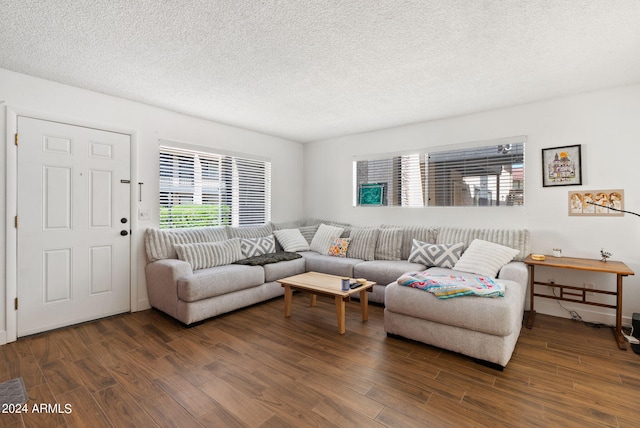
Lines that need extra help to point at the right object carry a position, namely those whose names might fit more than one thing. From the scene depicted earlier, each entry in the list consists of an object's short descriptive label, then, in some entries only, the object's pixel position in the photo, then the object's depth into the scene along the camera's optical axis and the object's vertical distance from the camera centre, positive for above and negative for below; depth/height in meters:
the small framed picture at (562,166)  3.25 +0.54
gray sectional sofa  2.27 -0.63
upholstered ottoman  2.15 -0.83
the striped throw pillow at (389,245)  4.05 -0.42
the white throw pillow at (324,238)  4.62 -0.36
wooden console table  2.63 -0.53
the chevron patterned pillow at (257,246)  4.10 -0.43
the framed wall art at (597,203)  3.05 +0.12
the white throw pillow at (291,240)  4.64 -0.39
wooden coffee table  2.81 -0.73
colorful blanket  2.31 -0.58
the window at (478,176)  3.67 +0.52
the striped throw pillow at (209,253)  3.42 -0.45
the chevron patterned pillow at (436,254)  3.55 -0.48
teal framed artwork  4.78 +0.35
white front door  2.78 -0.08
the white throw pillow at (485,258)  3.14 -0.48
